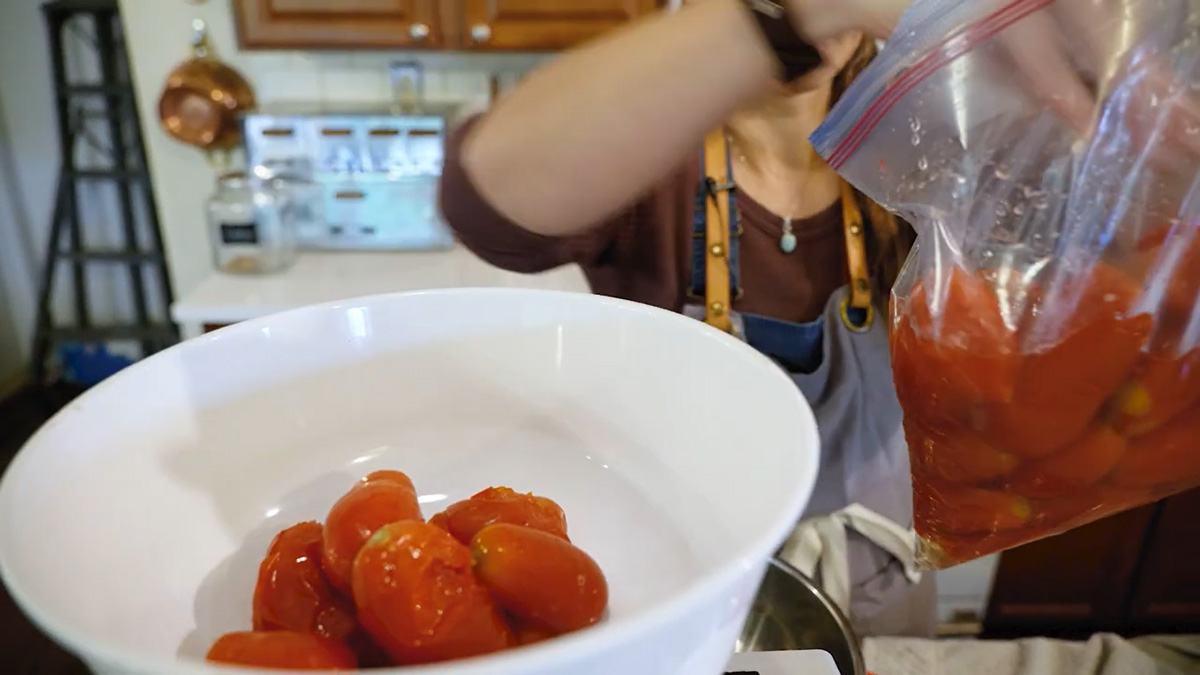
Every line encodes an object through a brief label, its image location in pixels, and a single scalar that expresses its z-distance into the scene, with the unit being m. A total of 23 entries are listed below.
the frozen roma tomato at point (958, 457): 0.29
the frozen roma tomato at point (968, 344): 0.28
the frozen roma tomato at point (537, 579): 0.25
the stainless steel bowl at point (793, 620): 0.43
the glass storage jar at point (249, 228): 1.41
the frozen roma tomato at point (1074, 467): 0.28
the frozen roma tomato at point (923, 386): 0.29
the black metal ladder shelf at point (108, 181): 1.92
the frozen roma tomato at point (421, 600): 0.23
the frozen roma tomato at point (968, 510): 0.30
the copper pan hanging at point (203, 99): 1.64
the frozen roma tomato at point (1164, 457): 0.28
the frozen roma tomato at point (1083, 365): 0.27
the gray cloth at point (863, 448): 0.70
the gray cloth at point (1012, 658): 0.58
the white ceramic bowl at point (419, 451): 0.24
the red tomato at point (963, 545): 0.32
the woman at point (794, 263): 0.56
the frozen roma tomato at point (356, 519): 0.26
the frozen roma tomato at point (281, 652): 0.22
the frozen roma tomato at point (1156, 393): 0.27
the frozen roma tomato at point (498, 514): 0.28
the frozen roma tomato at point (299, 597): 0.25
